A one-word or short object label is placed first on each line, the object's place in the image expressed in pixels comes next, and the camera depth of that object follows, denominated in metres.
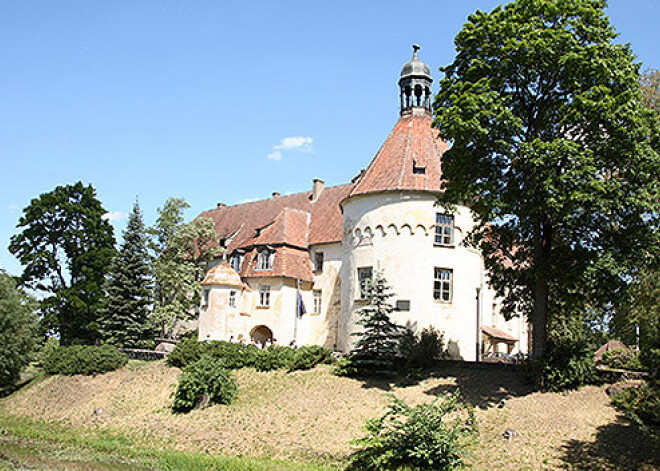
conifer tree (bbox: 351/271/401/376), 23.45
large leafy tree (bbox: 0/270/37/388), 29.23
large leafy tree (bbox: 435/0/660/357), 17.03
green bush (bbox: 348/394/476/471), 14.29
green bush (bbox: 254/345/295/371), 26.09
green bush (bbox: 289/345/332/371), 25.47
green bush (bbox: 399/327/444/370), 23.59
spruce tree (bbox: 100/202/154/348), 35.31
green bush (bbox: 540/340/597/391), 18.27
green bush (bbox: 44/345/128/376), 29.77
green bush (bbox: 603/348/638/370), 20.50
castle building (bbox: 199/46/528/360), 27.14
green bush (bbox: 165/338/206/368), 28.27
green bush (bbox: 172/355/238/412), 22.67
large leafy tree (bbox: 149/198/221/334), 38.56
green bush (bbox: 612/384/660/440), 14.66
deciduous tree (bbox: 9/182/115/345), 40.66
